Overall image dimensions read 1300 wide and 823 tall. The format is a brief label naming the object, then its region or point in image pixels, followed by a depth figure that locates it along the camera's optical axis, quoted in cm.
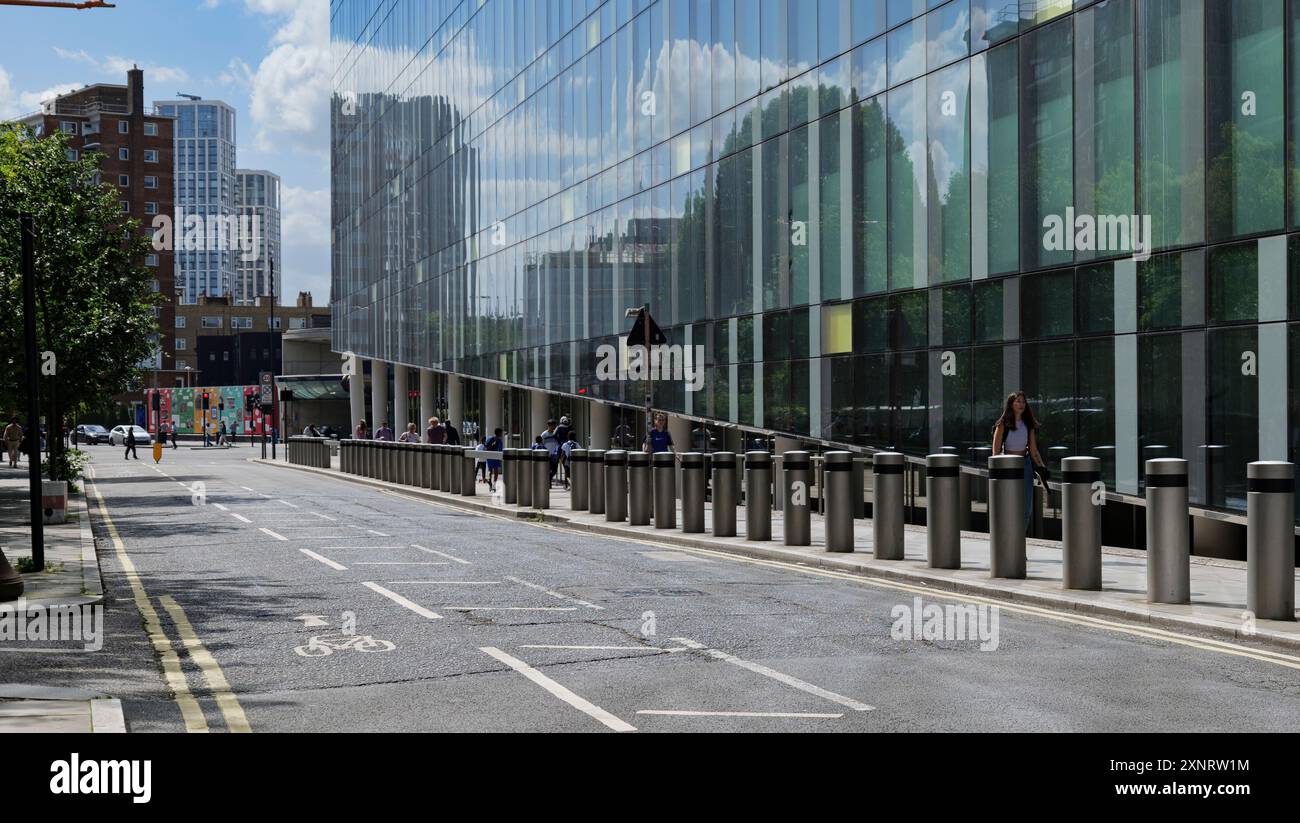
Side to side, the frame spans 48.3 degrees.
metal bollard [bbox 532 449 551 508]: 2644
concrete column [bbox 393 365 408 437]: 6625
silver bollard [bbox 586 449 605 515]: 2430
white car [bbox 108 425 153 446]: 9512
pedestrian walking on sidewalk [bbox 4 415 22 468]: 4844
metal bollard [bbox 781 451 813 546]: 1722
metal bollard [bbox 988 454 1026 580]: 1320
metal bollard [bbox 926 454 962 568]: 1421
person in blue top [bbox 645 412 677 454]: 2697
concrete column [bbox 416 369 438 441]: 6178
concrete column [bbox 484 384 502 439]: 5216
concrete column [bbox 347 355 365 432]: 7756
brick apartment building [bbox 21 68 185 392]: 14800
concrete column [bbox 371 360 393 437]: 7050
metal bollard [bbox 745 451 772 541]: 1812
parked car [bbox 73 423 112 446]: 10475
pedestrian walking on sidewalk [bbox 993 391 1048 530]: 1630
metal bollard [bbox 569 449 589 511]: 2522
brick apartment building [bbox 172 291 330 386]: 15162
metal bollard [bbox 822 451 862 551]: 1611
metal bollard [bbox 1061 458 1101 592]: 1235
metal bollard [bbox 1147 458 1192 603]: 1138
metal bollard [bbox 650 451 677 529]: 2098
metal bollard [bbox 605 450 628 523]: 2252
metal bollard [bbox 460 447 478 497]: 3164
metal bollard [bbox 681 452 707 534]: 2009
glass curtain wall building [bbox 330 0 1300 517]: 1573
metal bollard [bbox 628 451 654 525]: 2178
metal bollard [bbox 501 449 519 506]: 2809
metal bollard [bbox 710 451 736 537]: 1907
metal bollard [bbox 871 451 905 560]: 1524
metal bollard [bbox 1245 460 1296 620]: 1043
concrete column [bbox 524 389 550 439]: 4659
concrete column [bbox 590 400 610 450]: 4062
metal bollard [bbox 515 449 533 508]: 2720
